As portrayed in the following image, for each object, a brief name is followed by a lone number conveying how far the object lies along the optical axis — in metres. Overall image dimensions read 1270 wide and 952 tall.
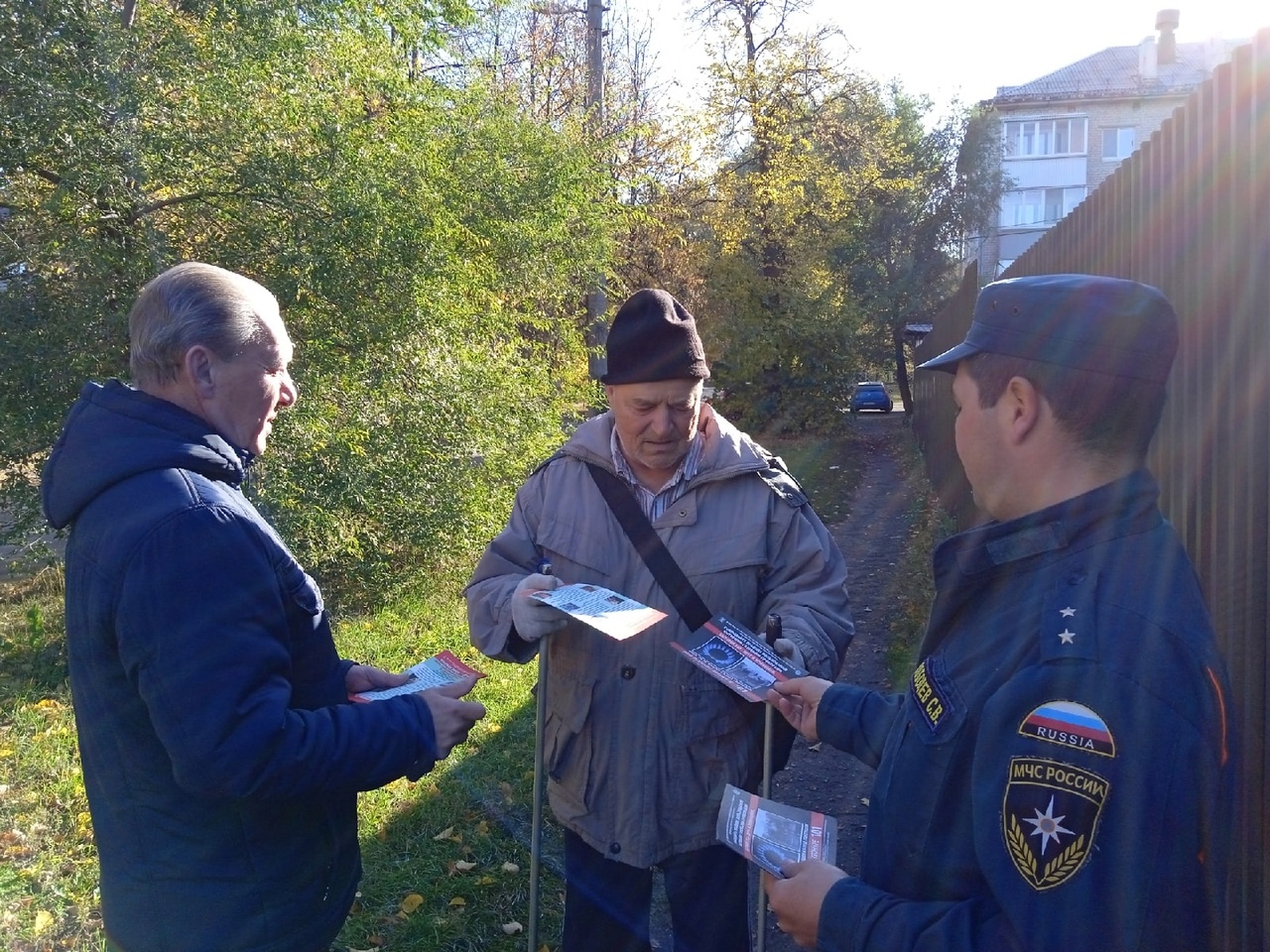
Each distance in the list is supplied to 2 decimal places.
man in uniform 1.36
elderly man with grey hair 1.85
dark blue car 40.59
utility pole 15.01
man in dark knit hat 2.77
